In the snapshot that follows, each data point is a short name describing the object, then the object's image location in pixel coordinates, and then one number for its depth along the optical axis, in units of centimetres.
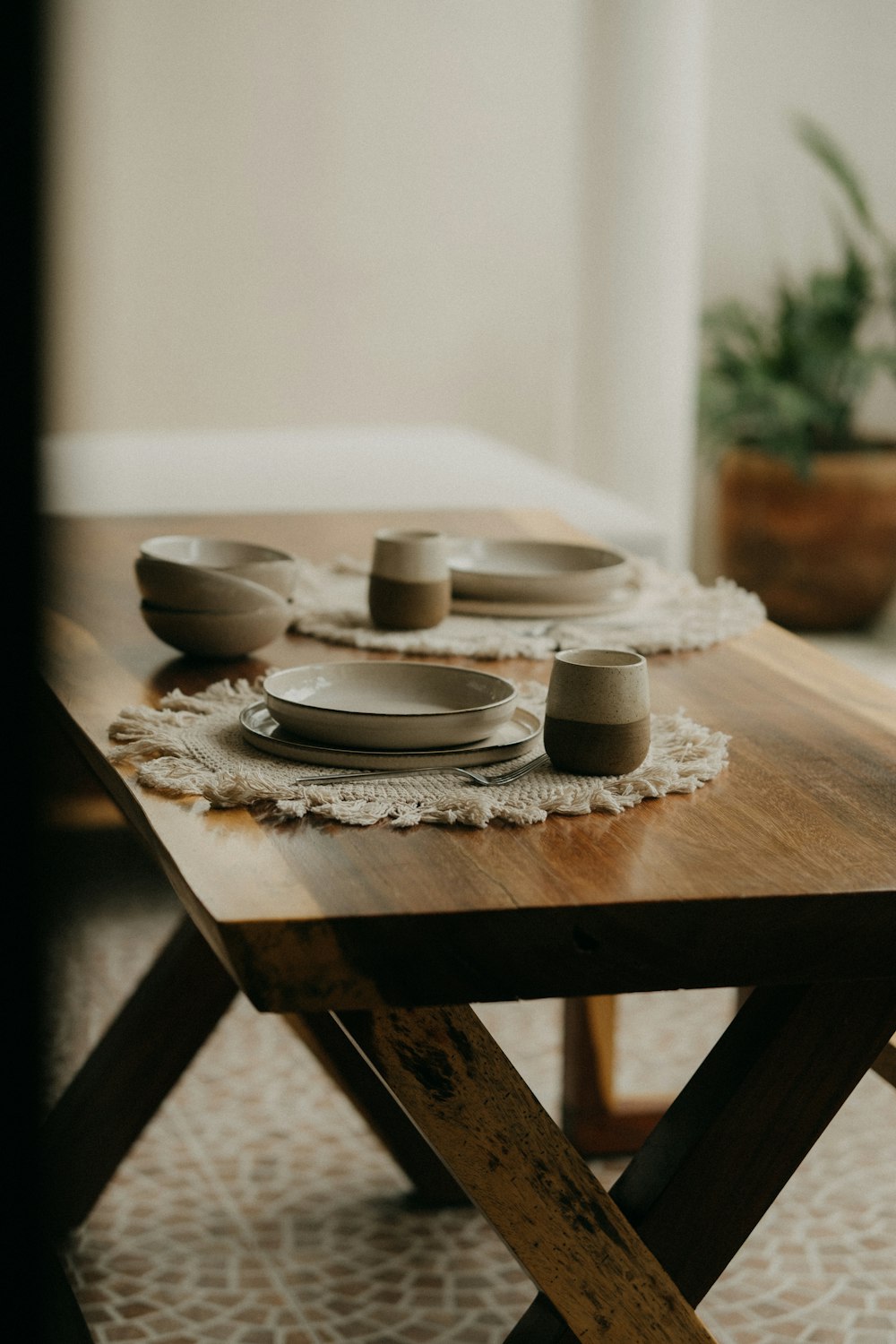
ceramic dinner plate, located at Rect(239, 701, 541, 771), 240
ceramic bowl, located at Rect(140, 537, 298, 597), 296
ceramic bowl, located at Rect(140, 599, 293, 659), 276
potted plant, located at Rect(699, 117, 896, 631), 749
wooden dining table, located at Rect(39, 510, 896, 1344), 213
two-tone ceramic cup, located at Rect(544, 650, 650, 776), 238
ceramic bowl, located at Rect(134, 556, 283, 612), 275
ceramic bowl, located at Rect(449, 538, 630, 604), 304
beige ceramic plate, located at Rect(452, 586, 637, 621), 302
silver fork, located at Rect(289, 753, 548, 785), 237
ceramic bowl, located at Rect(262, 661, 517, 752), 241
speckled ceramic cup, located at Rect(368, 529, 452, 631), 291
